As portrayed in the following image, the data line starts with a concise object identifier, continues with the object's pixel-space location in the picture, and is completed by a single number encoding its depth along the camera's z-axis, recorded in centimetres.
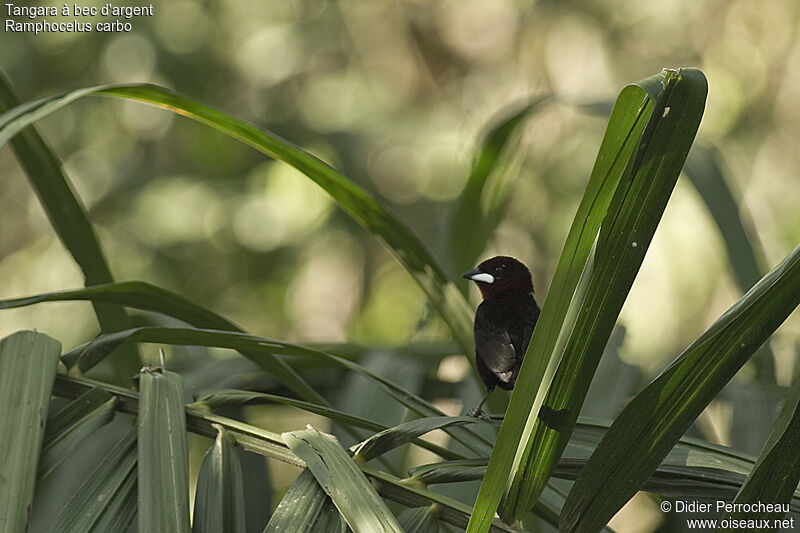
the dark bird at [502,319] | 874
